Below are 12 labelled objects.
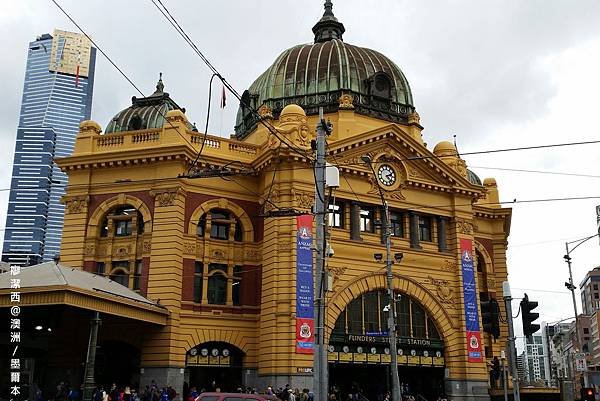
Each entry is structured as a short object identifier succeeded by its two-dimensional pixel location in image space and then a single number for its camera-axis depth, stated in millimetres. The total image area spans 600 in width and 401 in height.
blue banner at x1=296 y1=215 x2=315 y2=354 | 36625
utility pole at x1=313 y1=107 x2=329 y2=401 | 19297
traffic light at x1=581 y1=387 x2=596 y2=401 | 26594
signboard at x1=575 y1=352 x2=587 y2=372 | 50859
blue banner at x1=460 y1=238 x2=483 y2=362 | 42625
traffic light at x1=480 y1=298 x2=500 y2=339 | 19516
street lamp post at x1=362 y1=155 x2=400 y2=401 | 26516
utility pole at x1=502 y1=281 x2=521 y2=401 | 19059
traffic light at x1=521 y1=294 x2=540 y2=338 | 19125
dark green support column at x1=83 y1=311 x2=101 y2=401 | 26516
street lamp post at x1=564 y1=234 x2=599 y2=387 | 47188
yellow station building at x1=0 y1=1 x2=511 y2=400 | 37312
